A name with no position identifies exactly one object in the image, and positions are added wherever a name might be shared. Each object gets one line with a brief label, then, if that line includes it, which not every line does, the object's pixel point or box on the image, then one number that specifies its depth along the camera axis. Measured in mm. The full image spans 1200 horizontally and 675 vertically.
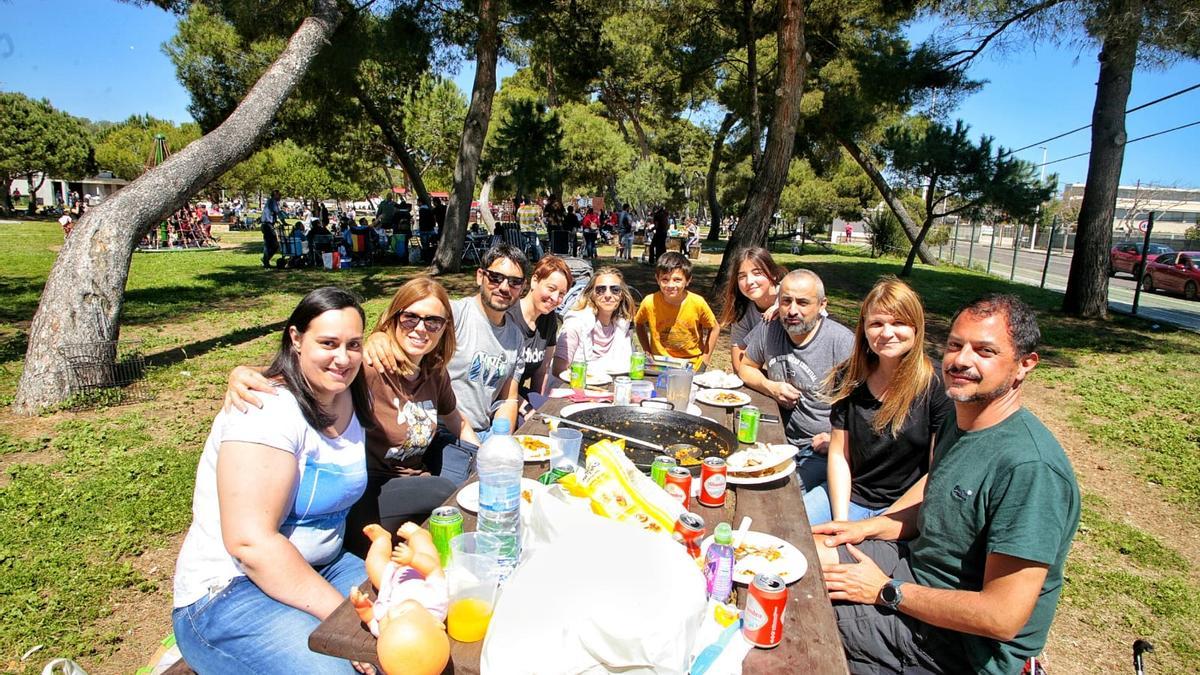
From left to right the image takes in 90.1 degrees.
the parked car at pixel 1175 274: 16547
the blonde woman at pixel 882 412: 2582
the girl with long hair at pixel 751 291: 4129
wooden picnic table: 1378
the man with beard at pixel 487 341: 3357
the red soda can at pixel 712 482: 2041
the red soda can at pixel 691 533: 1669
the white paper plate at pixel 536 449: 2395
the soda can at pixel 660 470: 2013
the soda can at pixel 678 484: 1983
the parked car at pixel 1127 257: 21514
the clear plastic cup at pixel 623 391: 3033
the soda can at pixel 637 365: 3514
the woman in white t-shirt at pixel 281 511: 1689
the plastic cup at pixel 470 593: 1406
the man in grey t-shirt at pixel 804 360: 3295
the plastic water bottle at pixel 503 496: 1648
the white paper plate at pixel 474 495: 1969
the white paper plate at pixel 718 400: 3260
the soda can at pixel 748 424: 2604
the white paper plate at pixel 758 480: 2236
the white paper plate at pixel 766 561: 1679
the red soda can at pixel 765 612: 1395
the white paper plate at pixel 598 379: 3619
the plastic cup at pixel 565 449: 2193
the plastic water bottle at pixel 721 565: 1556
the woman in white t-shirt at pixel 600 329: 4191
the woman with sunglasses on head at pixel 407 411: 2605
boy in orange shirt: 4633
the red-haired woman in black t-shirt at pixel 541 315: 3775
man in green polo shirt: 1633
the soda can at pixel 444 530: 1638
